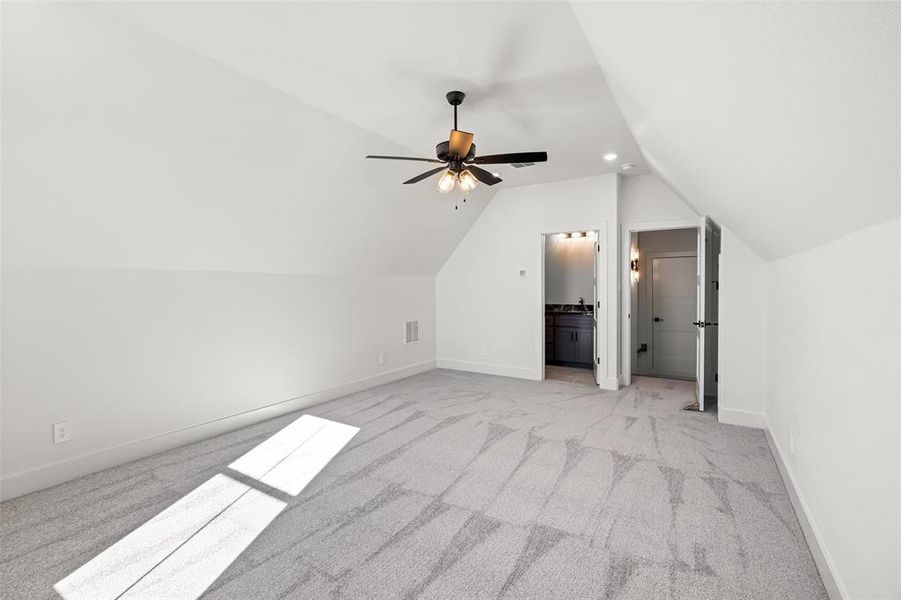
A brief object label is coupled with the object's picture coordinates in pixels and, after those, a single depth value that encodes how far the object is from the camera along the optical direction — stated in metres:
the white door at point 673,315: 6.31
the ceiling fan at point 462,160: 2.99
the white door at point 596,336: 5.50
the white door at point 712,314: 4.57
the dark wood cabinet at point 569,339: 6.88
